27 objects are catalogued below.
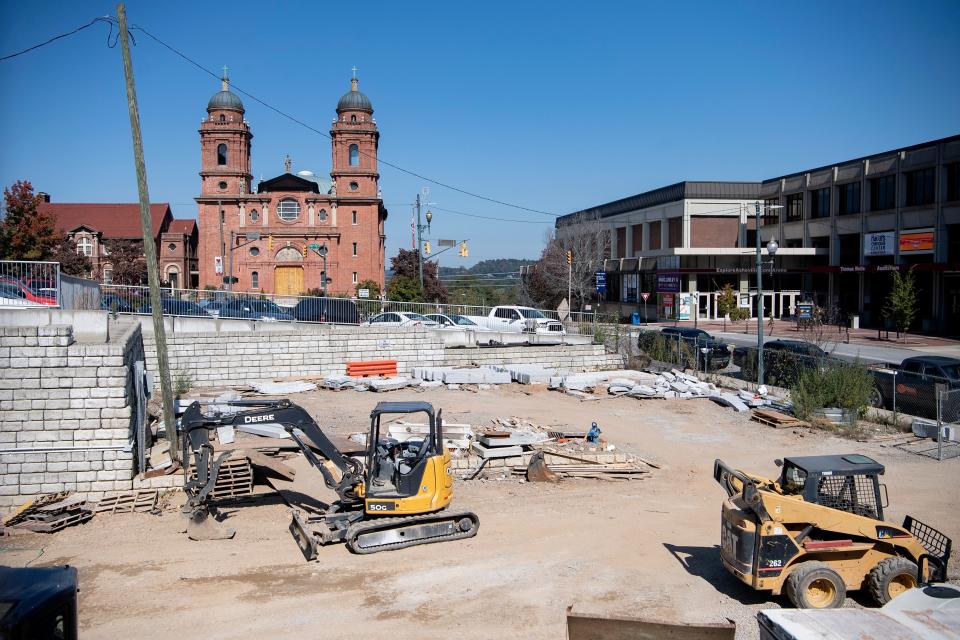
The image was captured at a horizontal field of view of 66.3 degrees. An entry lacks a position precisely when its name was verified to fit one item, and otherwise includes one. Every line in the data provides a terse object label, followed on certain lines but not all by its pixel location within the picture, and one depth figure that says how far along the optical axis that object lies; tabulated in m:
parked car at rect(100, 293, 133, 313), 24.32
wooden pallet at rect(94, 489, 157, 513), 13.34
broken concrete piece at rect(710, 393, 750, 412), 22.52
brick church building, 64.19
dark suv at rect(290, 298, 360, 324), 31.05
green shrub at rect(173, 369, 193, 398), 23.70
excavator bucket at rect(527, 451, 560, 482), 15.24
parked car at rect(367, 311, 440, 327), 33.28
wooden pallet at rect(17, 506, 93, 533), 12.30
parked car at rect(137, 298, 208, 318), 28.22
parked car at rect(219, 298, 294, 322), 30.09
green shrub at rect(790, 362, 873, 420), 20.55
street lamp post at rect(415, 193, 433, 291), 46.64
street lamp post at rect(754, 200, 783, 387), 24.45
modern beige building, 45.41
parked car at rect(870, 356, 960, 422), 19.97
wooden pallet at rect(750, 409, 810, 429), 20.42
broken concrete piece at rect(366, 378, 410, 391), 25.62
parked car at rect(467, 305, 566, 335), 36.28
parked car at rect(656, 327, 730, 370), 28.61
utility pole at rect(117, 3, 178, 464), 15.29
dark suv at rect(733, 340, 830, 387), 23.92
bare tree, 62.62
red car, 16.62
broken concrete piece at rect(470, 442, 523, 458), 15.77
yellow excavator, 11.00
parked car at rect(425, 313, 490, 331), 33.62
